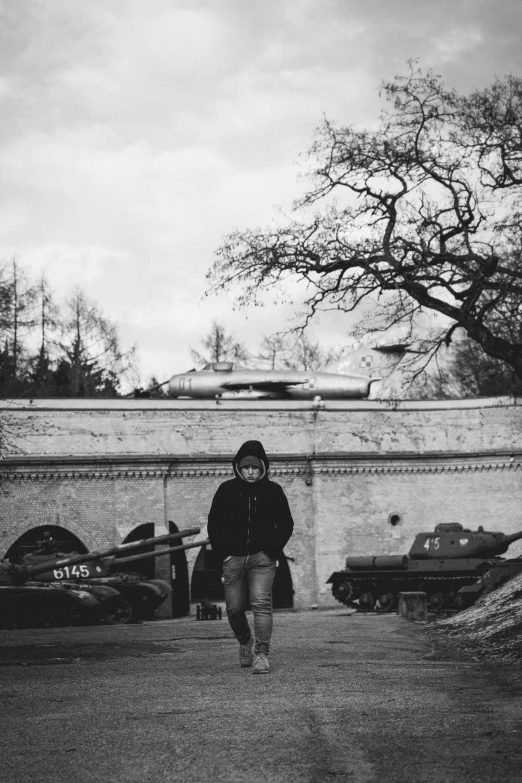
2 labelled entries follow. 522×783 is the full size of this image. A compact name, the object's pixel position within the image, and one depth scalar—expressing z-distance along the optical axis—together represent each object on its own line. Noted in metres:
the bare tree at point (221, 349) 55.38
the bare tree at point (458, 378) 48.16
